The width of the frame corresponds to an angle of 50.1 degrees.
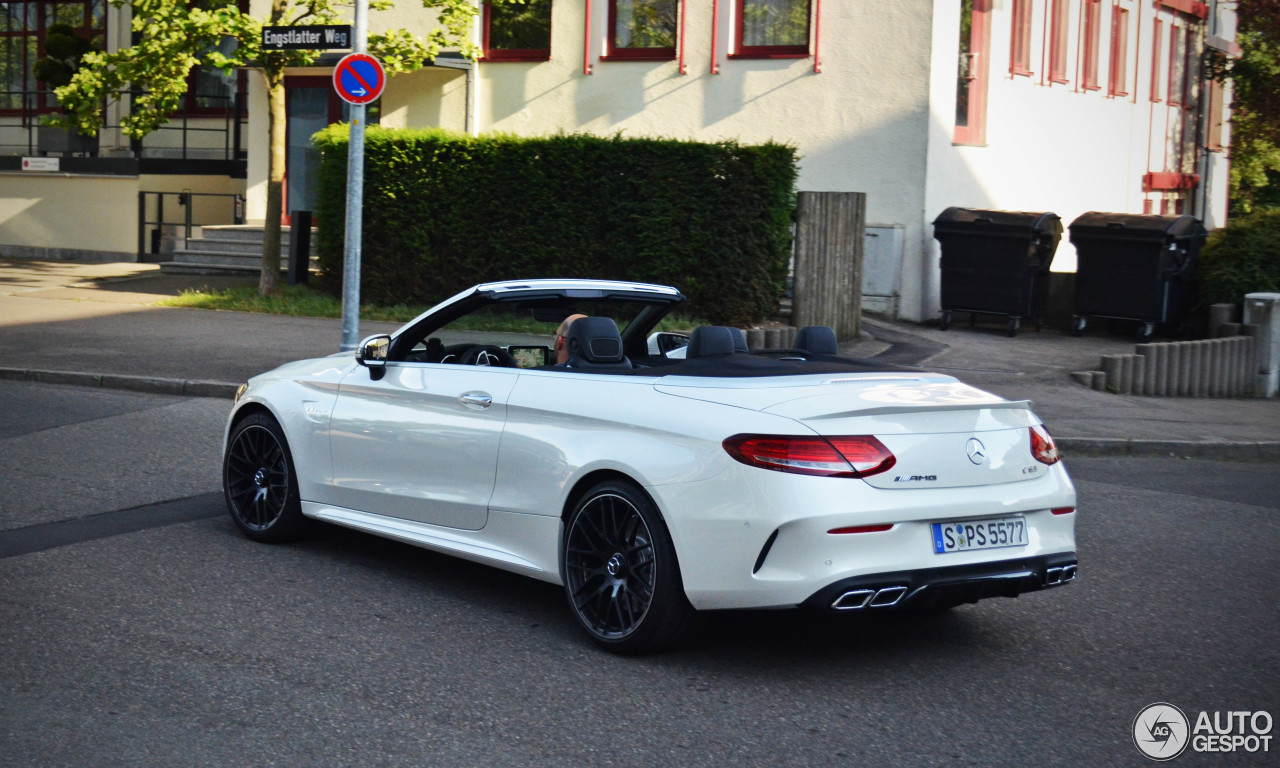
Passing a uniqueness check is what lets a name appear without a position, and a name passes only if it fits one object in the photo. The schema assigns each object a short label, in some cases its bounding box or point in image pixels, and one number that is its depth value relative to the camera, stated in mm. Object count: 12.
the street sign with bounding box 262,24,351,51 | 13500
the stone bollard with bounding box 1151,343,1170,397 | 15070
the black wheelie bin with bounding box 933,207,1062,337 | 18109
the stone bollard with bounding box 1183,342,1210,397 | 15383
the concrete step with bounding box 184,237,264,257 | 23938
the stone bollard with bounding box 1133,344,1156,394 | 14977
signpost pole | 12641
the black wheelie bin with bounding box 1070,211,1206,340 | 17531
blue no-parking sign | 12359
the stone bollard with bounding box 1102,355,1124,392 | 14742
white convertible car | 4781
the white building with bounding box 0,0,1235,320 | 19797
